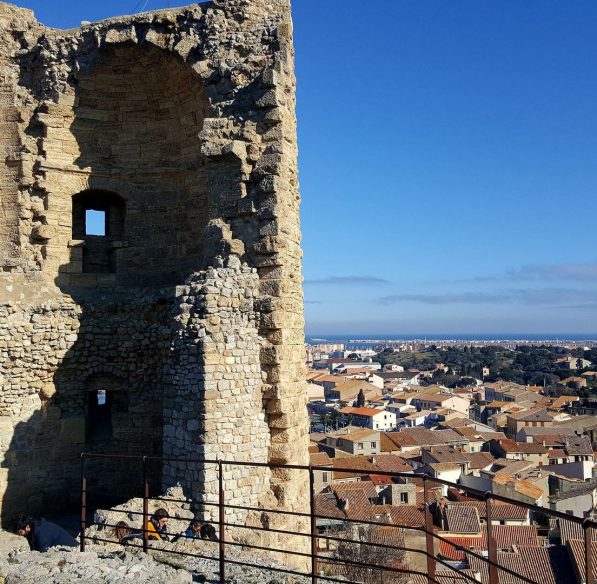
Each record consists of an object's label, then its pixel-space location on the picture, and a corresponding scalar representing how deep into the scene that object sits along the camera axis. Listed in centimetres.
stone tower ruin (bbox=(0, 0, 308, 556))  881
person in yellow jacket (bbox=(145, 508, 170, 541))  725
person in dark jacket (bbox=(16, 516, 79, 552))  731
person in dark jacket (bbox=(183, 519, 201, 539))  767
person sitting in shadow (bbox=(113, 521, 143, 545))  738
